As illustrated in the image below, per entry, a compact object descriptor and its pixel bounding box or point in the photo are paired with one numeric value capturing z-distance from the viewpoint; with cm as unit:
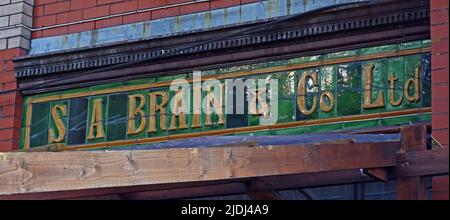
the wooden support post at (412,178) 758
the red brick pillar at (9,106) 1125
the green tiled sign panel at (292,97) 938
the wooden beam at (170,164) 717
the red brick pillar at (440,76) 834
